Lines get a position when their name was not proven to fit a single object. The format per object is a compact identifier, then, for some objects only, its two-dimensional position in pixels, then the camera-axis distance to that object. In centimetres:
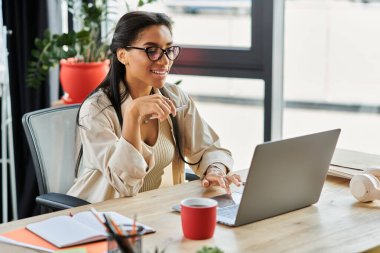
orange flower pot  379
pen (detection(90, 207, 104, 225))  225
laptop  229
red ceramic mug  220
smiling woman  263
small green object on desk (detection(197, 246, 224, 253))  179
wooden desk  217
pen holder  185
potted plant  376
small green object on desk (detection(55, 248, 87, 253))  213
